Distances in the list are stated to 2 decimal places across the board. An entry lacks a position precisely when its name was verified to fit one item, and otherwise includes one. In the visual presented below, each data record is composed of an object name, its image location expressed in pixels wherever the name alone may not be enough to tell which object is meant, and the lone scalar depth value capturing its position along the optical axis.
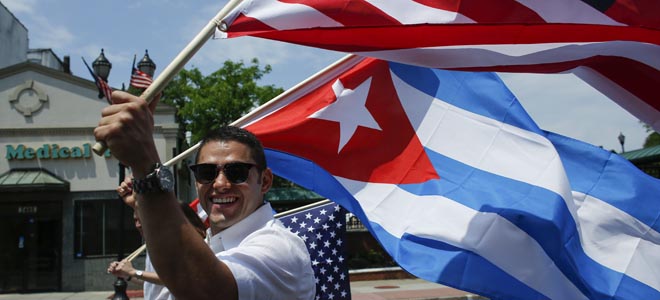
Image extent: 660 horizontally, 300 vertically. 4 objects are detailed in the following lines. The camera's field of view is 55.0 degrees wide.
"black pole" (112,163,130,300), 11.72
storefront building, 19.81
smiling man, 1.39
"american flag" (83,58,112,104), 11.12
